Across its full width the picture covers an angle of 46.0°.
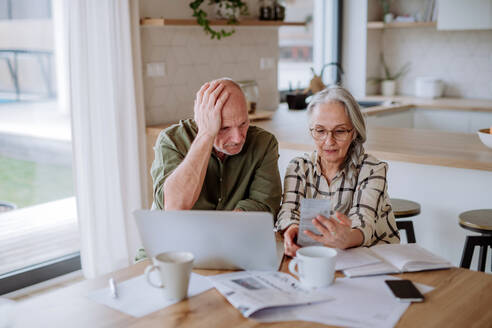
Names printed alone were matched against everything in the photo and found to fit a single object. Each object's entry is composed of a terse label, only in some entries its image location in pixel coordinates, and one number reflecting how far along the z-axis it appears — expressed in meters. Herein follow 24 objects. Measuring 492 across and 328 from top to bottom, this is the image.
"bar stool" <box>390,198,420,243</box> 2.66
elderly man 1.85
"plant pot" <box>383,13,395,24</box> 5.25
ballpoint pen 1.37
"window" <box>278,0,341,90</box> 5.10
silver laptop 1.43
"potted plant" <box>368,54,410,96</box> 5.46
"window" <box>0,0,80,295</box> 3.11
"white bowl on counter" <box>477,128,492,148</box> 2.76
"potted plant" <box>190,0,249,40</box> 3.79
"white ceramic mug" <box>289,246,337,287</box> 1.37
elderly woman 1.89
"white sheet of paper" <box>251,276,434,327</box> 1.22
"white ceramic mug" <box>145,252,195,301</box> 1.29
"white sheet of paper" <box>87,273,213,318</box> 1.30
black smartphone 1.32
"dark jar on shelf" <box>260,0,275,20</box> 4.17
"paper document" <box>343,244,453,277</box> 1.48
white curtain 3.14
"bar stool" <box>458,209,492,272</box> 2.42
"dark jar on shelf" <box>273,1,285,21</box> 4.20
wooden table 1.23
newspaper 1.28
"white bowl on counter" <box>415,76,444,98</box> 5.14
